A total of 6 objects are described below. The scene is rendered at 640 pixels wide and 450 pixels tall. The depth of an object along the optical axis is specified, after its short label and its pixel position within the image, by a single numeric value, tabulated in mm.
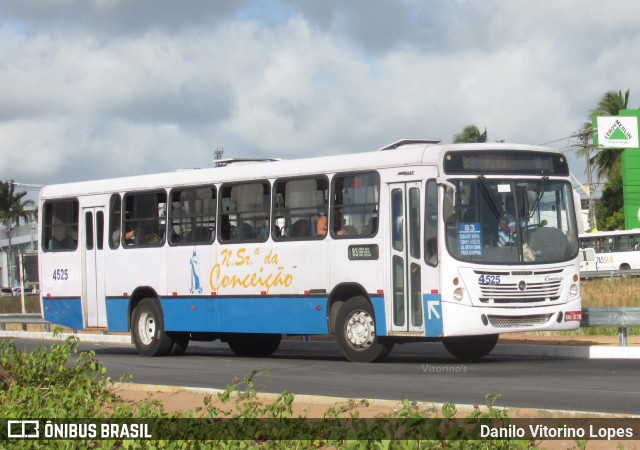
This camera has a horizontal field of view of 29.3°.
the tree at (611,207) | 86250
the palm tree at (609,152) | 81375
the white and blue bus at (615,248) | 71375
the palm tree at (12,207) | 130125
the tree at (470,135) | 93500
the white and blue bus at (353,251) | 17719
